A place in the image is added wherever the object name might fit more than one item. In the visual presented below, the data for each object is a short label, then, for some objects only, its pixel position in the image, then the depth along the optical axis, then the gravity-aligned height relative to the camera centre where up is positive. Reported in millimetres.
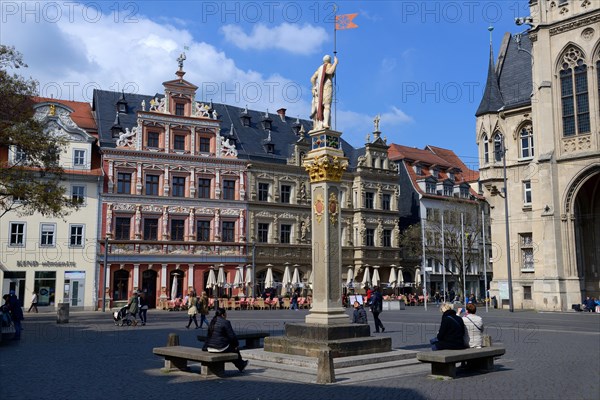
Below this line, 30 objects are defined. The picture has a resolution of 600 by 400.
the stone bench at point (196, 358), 12308 -1590
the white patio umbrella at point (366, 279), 52875 +72
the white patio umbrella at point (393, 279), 56312 +67
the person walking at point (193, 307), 25844 -1140
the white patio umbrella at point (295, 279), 50250 +90
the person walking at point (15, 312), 21000 -1070
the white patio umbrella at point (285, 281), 49812 -72
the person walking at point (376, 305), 22800 -973
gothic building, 36969 +7510
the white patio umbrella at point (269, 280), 48500 +16
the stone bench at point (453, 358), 11883 -1548
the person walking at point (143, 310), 28336 -1352
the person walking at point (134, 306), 27581 -1147
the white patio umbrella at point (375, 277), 54603 +251
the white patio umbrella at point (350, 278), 52450 +166
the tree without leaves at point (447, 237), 59562 +4206
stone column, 14750 +1332
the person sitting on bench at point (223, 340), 12875 -1253
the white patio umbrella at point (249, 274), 50781 +520
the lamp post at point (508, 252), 38312 +1733
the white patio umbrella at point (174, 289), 45197 -627
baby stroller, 27609 -1628
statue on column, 16000 +4845
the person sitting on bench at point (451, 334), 13055 -1157
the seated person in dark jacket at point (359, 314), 21047 -1172
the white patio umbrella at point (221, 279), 47000 +105
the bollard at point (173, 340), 14109 -1374
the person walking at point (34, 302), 39781 -1355
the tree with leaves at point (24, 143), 25703 +5917
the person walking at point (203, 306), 26094 -1098
